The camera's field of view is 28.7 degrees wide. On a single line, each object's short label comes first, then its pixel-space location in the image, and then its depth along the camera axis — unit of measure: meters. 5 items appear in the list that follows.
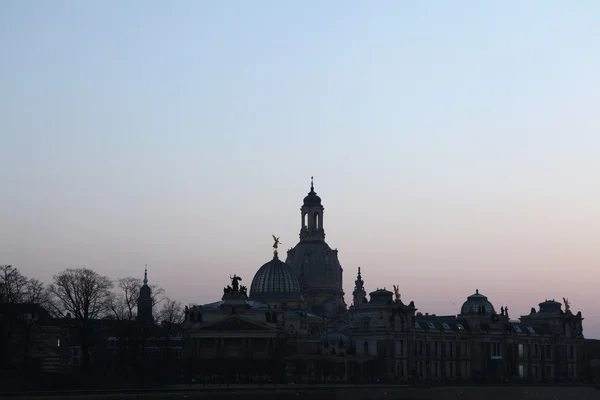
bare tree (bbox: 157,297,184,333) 178.43
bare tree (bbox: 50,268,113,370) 142.12
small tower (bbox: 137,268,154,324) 159.62
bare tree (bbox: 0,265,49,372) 127.19
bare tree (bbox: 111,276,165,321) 156.38
